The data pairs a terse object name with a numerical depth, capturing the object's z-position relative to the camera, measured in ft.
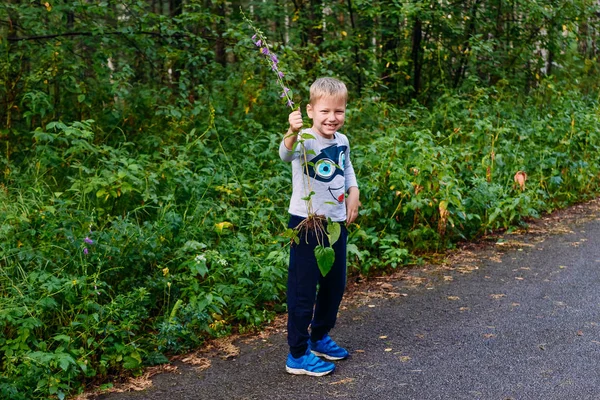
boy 12.33
